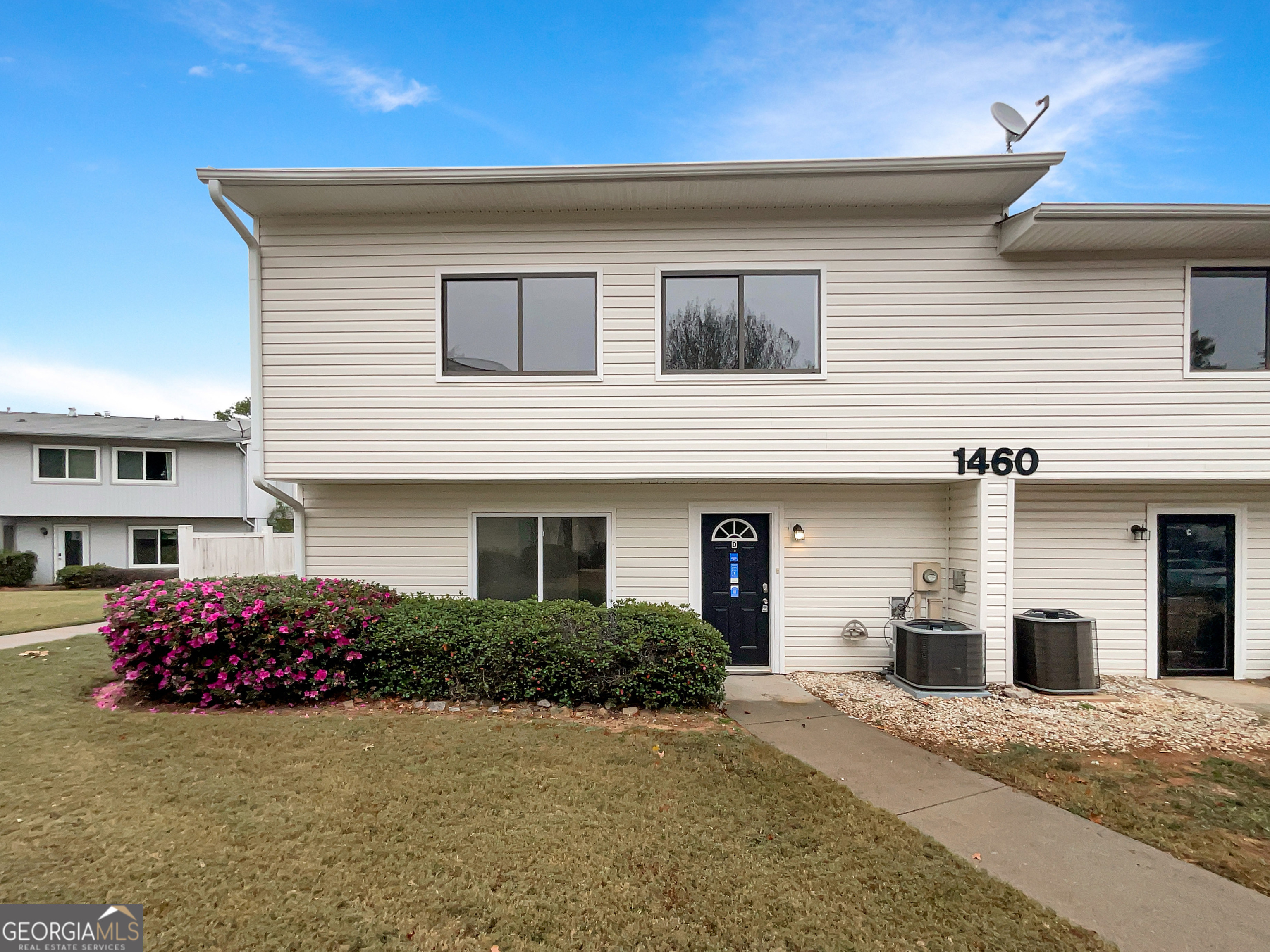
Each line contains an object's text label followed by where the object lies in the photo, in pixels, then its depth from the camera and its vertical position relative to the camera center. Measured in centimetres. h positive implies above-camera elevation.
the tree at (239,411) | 3409 +383
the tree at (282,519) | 1822 -179
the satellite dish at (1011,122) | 592 +385
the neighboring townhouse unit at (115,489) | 1670 -65
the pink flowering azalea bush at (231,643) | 506 -168
